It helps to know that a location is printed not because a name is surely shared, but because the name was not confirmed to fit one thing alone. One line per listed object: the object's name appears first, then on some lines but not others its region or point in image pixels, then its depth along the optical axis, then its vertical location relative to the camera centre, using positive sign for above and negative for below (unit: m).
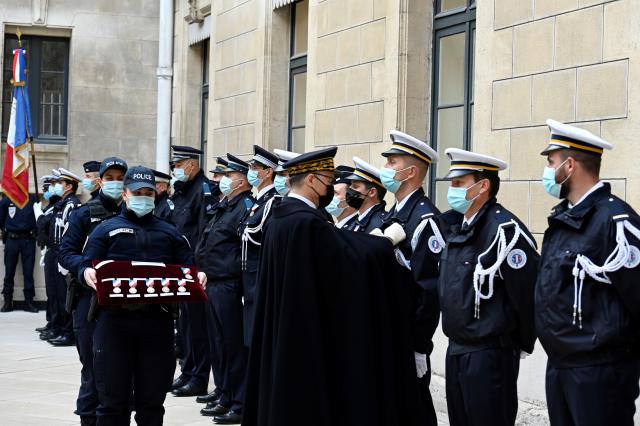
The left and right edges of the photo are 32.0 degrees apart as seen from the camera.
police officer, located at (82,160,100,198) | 10.38 +0.17
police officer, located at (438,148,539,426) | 6.25 -0.61
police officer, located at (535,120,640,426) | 5.43 -0.46
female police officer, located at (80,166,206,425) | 7.20 -0.88
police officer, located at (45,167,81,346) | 14.66 -0.72
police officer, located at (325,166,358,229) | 8.95 -0.03
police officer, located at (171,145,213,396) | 11.06 -0.32
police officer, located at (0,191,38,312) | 18.56 -0.77
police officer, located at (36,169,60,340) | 15.48 -0.85
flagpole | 17.35 +0.65
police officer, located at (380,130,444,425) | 6.82 -0.14
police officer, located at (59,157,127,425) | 8.08 -0.35
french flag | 17.55 +0.69
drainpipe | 18.94 +1.95
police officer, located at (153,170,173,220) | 11.80 -0.01
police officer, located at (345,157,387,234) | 8.34 +0.07
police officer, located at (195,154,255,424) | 9.95 -0.81
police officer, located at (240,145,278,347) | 9.60 -0.25
